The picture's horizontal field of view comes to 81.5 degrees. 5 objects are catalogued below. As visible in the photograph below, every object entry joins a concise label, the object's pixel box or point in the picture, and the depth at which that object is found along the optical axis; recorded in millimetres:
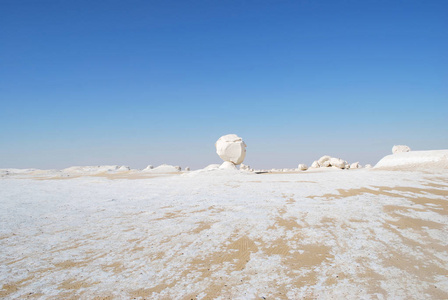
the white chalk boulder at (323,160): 23859
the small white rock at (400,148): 22797
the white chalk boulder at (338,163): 22203
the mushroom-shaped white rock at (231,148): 20422
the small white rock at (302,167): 24583
